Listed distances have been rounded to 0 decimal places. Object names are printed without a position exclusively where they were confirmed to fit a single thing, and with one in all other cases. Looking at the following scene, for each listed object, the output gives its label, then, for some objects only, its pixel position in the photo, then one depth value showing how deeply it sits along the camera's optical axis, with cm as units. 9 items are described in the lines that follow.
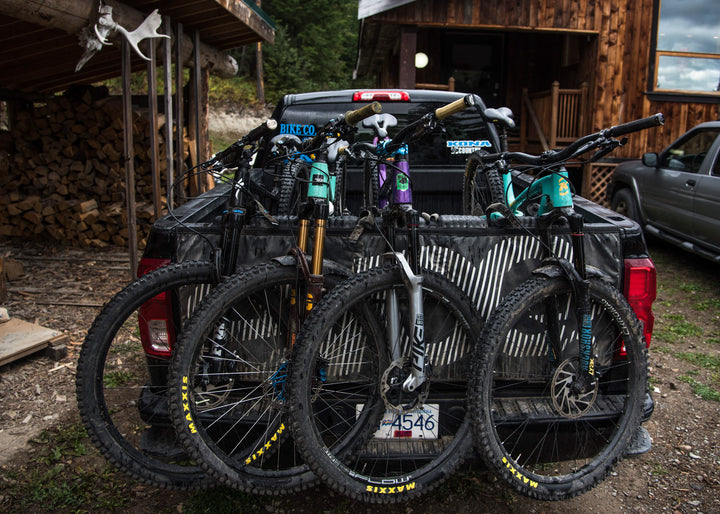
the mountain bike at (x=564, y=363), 238
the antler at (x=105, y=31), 530
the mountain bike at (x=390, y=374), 220
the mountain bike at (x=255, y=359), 223
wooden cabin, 1087
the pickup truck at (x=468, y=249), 245
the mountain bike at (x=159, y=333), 236
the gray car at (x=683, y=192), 650
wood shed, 783
